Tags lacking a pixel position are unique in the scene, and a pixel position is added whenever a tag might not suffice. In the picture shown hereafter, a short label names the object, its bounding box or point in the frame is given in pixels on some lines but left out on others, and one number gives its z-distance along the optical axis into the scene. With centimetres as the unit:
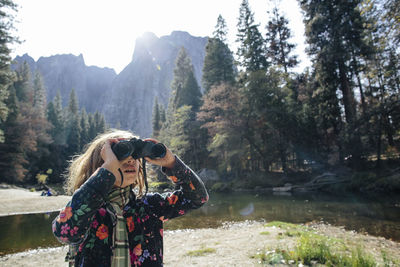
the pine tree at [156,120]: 5004
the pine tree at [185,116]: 2978
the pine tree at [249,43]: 2712
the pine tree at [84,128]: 4986
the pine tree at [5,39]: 1489
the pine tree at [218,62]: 3206
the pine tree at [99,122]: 5701
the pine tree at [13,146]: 2669
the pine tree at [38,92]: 4692
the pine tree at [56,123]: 4244
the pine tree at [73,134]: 4510
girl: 129
